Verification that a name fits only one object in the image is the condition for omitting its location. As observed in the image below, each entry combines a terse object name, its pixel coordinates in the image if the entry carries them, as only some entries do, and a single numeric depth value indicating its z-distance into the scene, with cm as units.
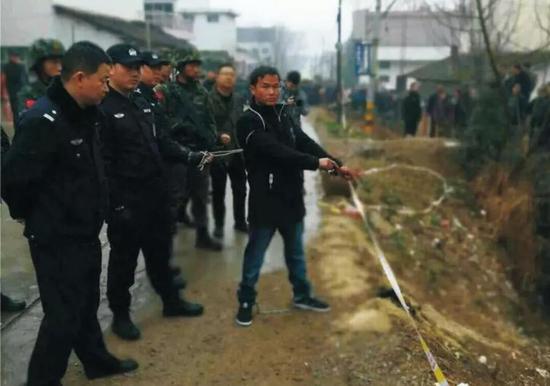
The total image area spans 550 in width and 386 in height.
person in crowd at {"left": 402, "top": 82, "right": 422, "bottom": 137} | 1575
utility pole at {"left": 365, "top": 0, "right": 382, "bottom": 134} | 1412
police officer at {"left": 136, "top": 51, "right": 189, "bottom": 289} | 429
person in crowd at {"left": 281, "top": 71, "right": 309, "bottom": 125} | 623
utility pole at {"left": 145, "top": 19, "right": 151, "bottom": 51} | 2448
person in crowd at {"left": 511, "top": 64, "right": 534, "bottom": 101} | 1080
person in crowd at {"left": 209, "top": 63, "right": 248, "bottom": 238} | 592
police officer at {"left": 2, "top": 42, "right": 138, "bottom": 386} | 293
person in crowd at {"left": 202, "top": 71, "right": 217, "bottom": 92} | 768
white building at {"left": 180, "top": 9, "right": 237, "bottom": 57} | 6250
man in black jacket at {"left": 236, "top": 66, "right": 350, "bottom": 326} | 409
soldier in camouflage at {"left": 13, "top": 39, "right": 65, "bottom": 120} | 488
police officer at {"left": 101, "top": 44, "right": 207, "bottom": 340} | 381
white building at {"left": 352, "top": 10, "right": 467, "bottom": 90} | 5609
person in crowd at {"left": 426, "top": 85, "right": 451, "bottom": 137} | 1636
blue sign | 1599
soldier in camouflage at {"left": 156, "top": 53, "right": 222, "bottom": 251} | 509
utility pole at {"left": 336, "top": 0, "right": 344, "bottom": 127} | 1653
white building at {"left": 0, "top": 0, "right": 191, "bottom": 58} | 1870
